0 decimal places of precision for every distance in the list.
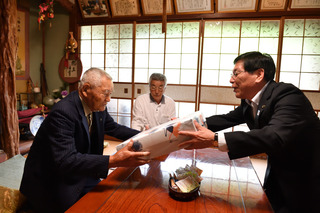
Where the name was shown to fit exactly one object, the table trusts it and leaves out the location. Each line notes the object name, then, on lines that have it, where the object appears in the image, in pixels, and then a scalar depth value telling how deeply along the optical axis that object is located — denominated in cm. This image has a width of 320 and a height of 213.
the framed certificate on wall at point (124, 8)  441
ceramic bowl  111
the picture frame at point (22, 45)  455
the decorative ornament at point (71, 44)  474
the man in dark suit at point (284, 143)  116
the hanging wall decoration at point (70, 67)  491
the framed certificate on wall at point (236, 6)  393
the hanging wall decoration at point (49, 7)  396
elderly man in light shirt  296
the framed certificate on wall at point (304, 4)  377
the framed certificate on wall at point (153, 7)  427
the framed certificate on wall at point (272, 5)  386
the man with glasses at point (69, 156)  123
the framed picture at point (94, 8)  454
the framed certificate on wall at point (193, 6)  407
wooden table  106
